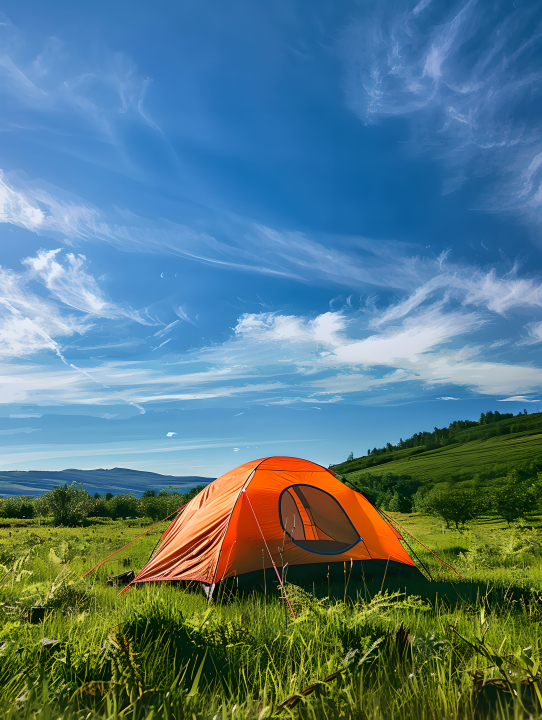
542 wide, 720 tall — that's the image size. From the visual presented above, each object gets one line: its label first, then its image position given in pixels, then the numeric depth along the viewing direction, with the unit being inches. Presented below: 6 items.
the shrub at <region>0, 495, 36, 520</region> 2196.1
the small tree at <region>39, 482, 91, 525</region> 2295.8
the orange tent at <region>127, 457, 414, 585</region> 308.7
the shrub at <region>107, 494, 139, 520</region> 2556.6
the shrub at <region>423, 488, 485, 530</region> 1151.6
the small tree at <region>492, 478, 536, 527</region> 1183.6
